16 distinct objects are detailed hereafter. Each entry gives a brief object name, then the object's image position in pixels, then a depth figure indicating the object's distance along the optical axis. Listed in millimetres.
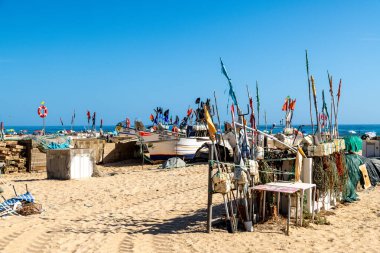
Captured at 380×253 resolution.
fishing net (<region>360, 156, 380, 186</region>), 12938
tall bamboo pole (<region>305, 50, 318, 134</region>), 9734
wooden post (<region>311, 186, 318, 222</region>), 8223
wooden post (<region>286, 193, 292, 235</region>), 7233
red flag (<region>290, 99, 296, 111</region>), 16447
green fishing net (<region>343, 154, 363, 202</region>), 10469
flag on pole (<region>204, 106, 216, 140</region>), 7082
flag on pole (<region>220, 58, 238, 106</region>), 7742
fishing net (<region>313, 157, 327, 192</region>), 8926
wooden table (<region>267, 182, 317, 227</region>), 7544
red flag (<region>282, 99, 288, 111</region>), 17734
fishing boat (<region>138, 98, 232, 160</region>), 19891
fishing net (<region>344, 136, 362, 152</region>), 11242
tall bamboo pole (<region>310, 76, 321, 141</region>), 9620
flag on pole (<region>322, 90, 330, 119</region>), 11141
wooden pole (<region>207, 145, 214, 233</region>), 7117
